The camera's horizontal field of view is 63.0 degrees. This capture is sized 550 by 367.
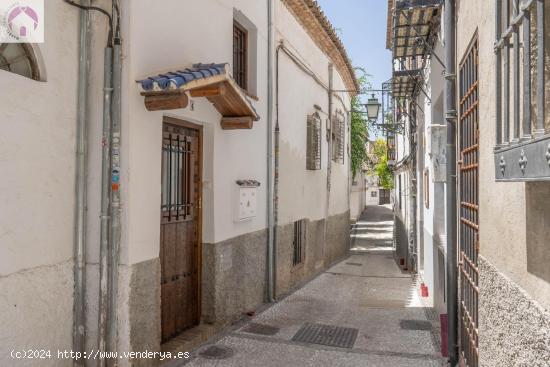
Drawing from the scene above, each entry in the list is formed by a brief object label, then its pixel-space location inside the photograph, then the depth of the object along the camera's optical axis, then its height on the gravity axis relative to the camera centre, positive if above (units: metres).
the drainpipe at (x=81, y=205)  4.18 -0.14
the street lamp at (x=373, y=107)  12.04 +2.25
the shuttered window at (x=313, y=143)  11.30 +1.22
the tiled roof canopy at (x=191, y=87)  4.23 +1.07
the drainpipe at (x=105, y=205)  4.20 -0.14
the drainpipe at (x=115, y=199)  4.21 -0.09
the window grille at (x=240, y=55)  7.17 +2.22
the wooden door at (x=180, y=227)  5.32 -0.46
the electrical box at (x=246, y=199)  6.62 -0.14
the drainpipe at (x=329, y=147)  13.39 +1.31
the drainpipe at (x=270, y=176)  7.96 +0.26
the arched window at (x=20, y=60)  3.63 +1.07
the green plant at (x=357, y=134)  22.41 +2.87
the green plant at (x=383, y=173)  32.53 +1.27
